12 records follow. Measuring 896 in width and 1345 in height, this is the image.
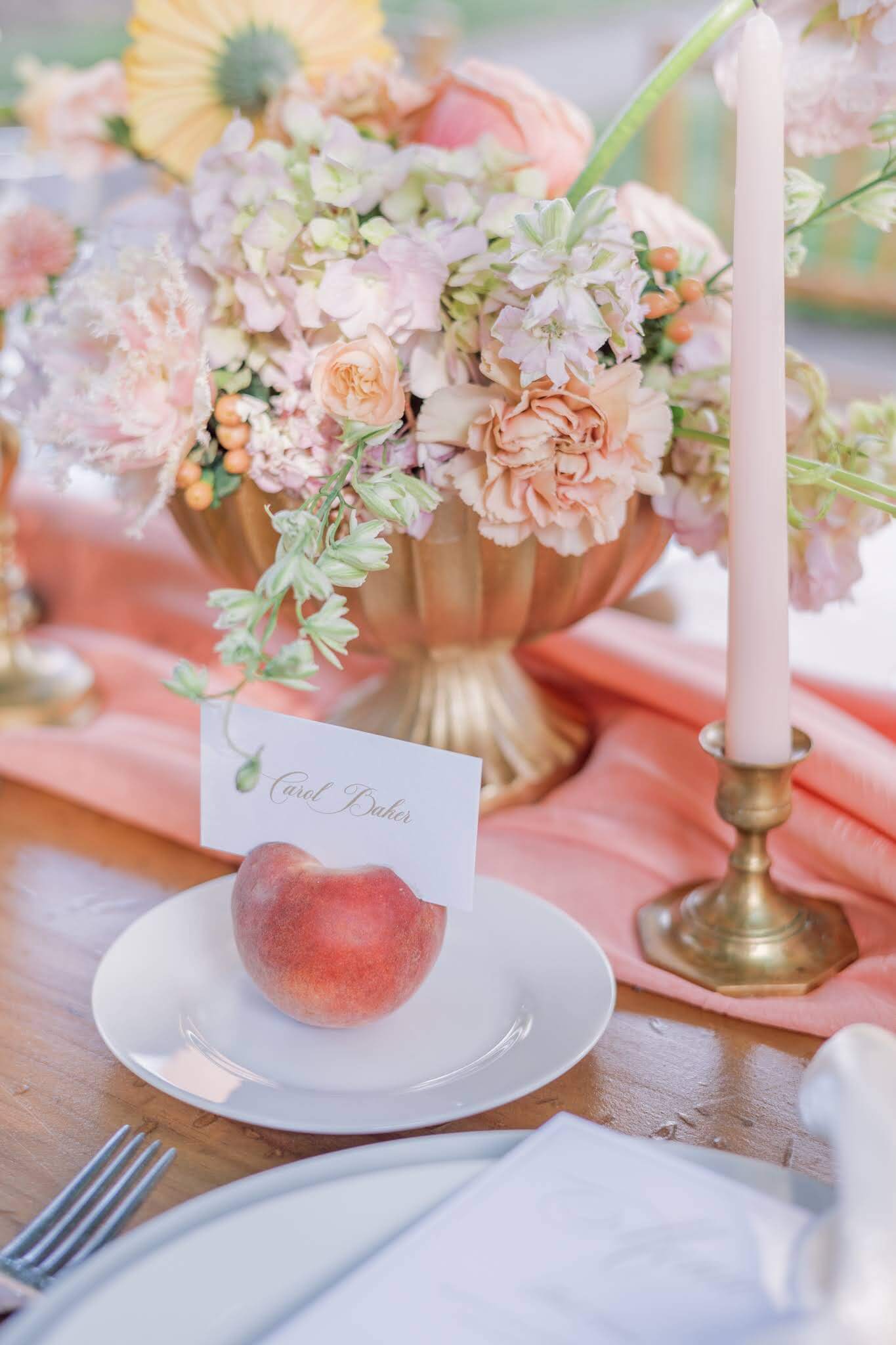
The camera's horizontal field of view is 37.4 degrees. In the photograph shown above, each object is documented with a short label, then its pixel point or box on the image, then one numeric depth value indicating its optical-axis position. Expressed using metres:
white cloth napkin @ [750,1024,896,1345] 0.31
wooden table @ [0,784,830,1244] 0.48
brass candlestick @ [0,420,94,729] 0.87
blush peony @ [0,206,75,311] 0.77
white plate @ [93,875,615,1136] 0.47
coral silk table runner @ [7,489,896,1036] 0.63
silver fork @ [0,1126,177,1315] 0.40
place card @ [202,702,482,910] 0.49
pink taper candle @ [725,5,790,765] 0.51
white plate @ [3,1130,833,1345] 0.35
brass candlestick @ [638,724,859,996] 0.58
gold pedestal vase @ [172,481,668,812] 0.64
